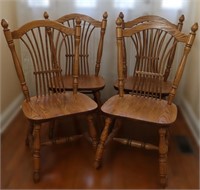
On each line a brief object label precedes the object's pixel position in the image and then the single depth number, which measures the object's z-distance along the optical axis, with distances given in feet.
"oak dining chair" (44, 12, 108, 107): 5.98
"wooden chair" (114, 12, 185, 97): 5.71
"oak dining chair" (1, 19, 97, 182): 4.65
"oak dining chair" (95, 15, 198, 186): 4.62
